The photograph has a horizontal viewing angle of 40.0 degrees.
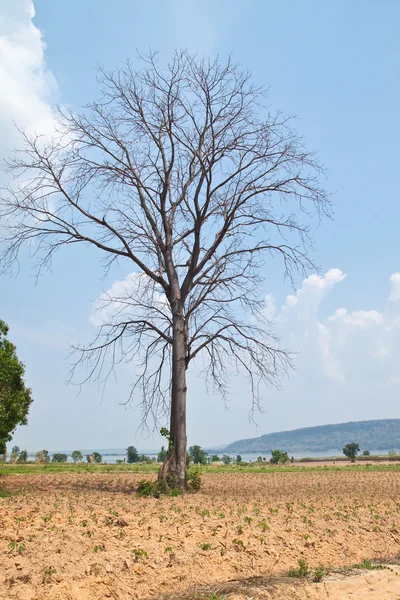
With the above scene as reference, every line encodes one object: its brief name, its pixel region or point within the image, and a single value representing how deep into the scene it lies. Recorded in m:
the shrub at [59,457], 52.48
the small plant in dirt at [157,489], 14.24
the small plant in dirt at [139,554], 7.60
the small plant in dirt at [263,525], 9.61
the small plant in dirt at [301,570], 7.89
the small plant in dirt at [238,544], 8.51
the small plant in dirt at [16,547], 7.32
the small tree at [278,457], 47.22
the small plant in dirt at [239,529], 9.13
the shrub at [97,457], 42.13
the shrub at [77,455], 51.70
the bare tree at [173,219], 16.34
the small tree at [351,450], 56.50
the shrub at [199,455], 50.99
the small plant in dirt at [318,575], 7.71
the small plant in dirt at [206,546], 8.29
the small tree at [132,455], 56.28
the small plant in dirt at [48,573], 6.62
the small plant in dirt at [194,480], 15.47
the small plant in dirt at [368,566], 8.52
